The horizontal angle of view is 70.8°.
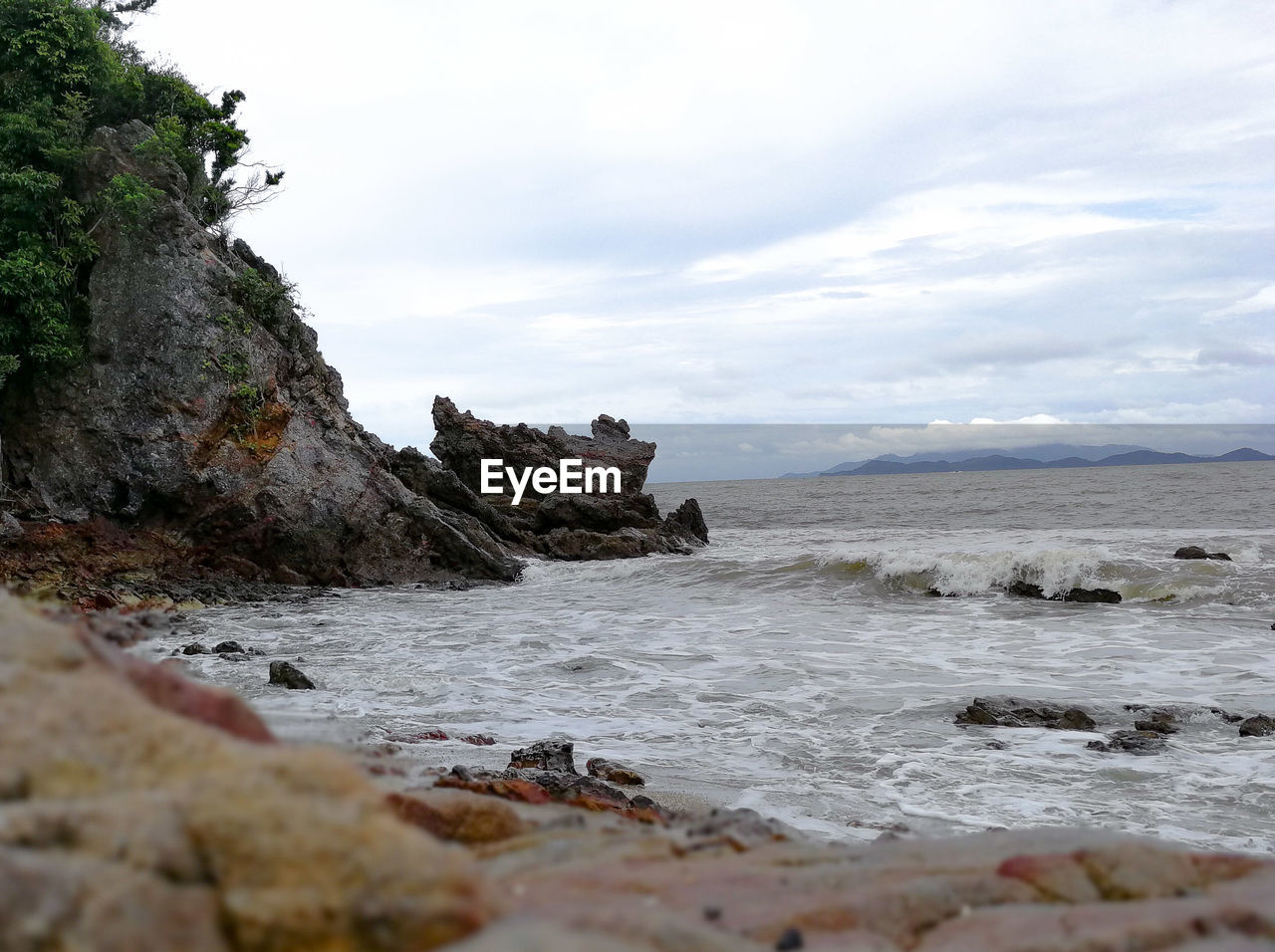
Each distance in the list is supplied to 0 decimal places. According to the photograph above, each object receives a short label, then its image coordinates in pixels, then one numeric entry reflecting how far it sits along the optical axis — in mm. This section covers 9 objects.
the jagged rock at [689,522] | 34722
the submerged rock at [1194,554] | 22672
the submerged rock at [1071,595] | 18844
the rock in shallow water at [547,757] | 7352
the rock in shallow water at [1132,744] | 8445
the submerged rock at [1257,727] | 8820
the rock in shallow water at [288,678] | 10586
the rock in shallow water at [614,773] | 7266
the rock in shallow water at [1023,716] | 9383
